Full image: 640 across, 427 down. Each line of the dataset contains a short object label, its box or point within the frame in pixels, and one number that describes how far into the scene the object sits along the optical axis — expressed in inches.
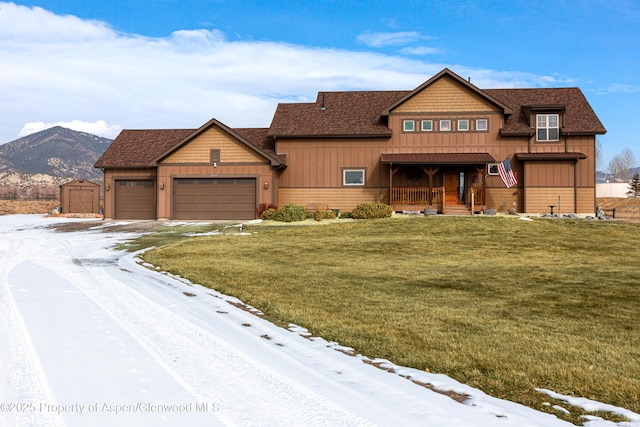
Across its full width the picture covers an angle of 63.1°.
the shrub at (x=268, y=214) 1080.8
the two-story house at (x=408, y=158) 1187.3
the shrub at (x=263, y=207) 1173.1
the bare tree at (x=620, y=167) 4170.5
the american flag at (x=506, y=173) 1053.8
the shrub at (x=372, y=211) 1052.5
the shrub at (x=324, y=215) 1070.2
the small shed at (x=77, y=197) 1496.1
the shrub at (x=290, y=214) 1050.7
